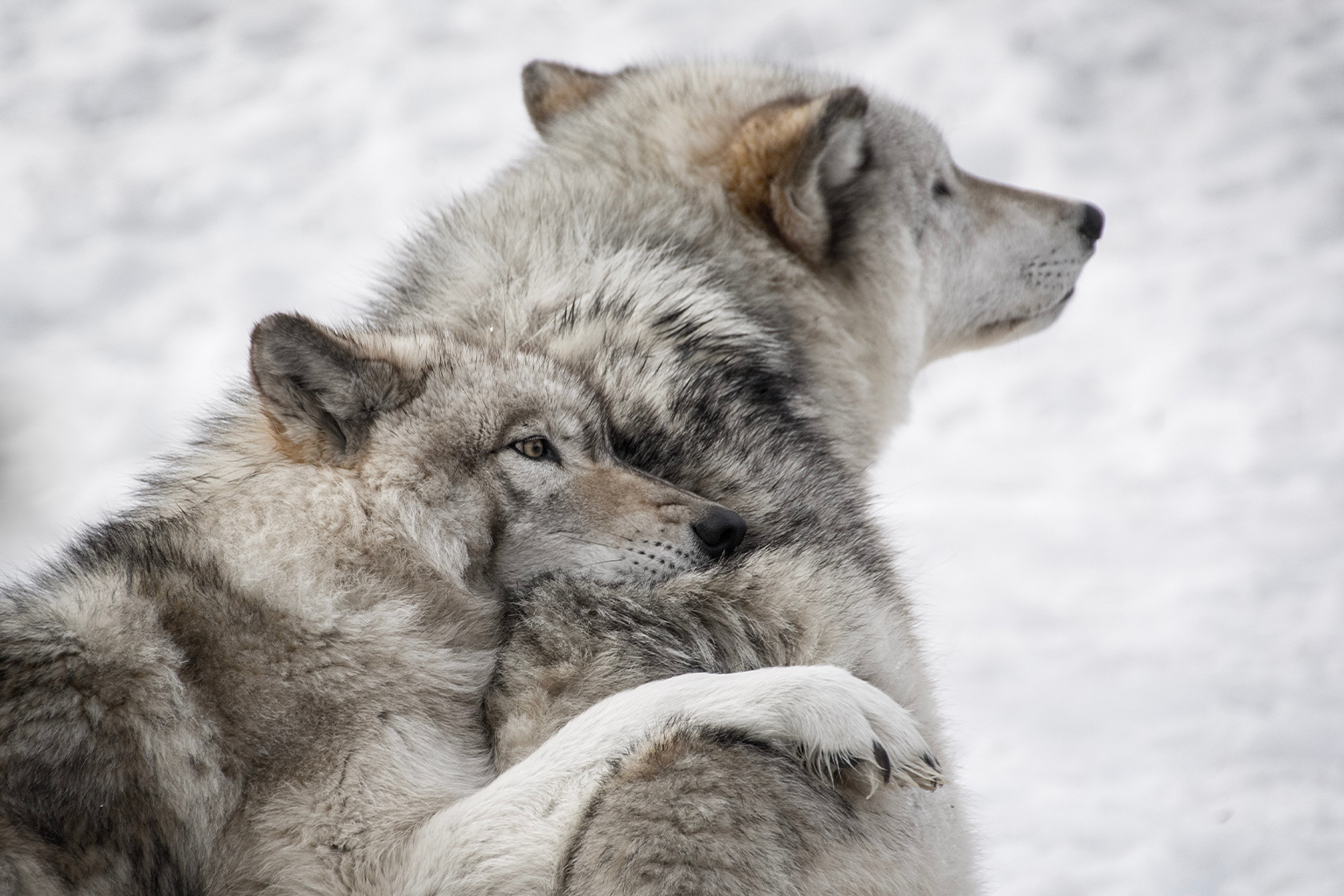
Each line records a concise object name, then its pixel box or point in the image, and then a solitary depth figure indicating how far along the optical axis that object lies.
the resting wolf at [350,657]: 9.91
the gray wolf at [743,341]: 9.92
